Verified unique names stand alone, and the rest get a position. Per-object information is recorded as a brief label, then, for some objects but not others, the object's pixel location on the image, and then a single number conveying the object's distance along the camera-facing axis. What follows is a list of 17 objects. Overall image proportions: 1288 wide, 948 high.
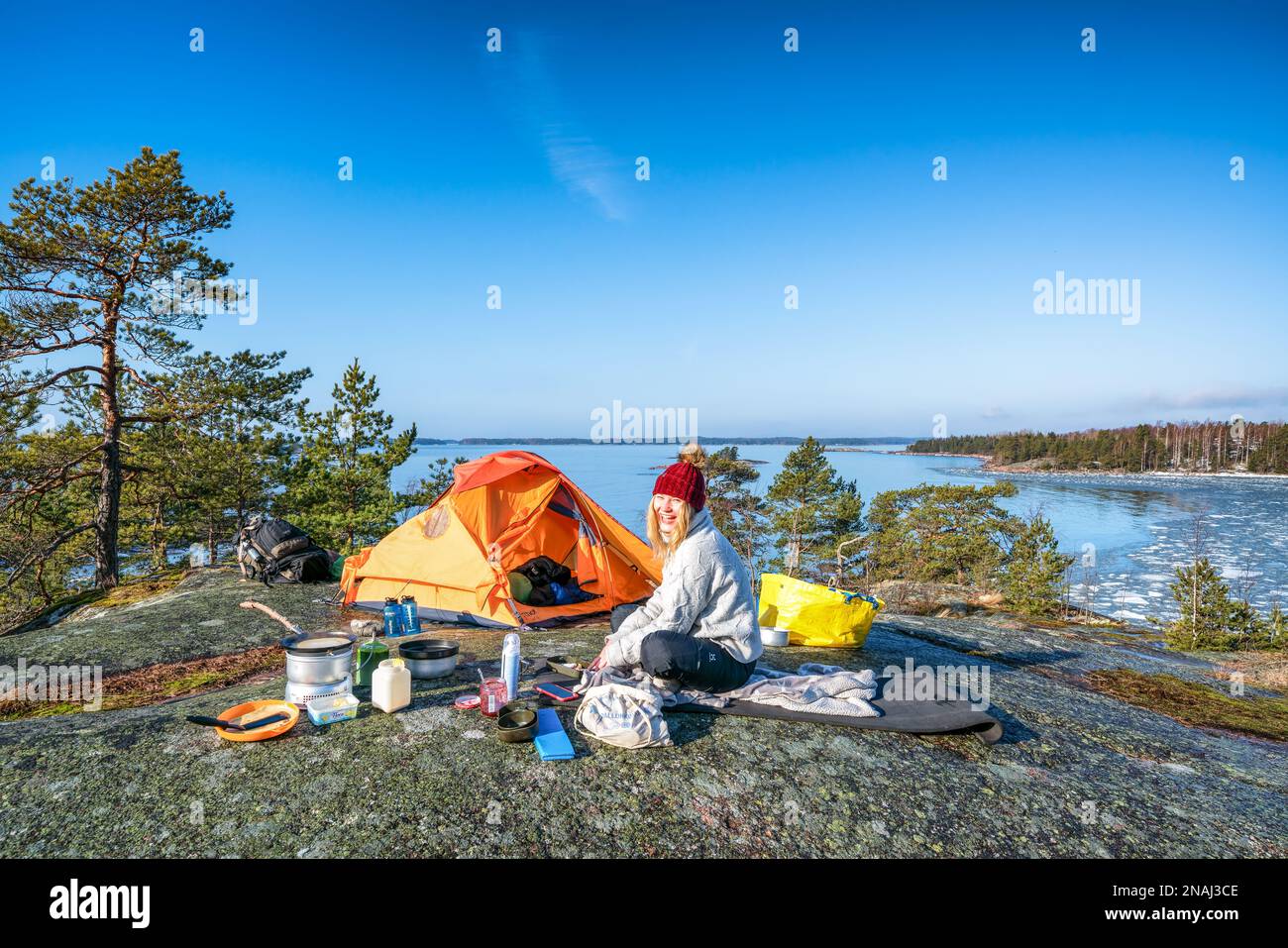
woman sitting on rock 4.18
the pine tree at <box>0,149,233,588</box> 10.94
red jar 4.13
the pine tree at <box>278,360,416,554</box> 17.36
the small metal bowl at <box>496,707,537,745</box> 3.72
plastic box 3.91
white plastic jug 4.13
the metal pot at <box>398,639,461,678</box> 4.79
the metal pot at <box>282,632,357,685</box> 4.00
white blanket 4.29
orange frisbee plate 3.63
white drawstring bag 3.69
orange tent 7.67
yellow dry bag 6.37
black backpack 9.62
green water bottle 4.68
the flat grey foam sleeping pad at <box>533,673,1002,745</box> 4.07
